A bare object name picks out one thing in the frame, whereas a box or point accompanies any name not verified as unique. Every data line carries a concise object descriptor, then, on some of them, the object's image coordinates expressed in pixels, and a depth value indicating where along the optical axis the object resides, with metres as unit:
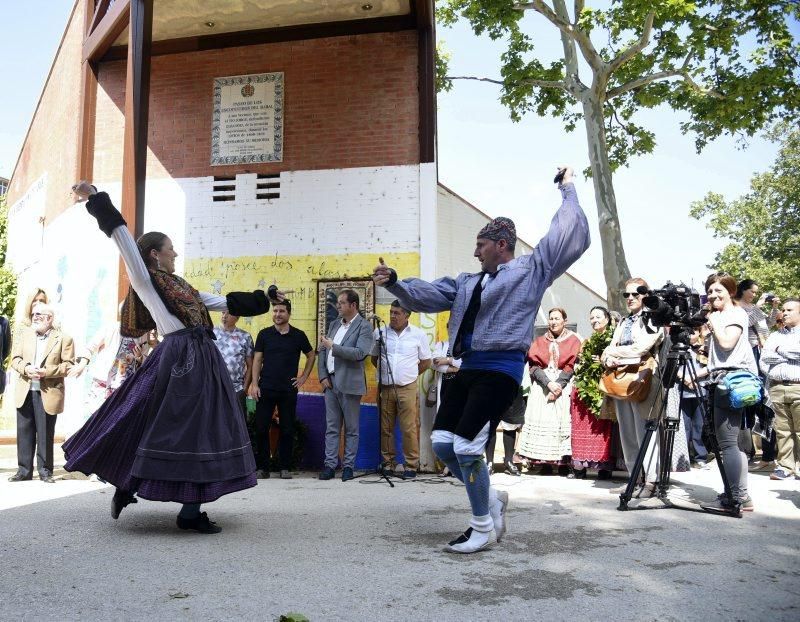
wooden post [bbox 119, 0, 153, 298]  8.89
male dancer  4.39
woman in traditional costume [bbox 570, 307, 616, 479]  8.24
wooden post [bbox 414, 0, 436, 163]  9.86
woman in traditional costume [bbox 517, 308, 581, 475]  8.70
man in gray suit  8.49
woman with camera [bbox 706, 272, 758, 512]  5.77
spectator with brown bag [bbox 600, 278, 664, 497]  6.55
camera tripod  5.72
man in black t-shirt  8.73
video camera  5.73
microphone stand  8.39
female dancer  4.66
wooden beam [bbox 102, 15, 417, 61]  10.31
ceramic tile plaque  10.51
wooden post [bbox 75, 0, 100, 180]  11.20
